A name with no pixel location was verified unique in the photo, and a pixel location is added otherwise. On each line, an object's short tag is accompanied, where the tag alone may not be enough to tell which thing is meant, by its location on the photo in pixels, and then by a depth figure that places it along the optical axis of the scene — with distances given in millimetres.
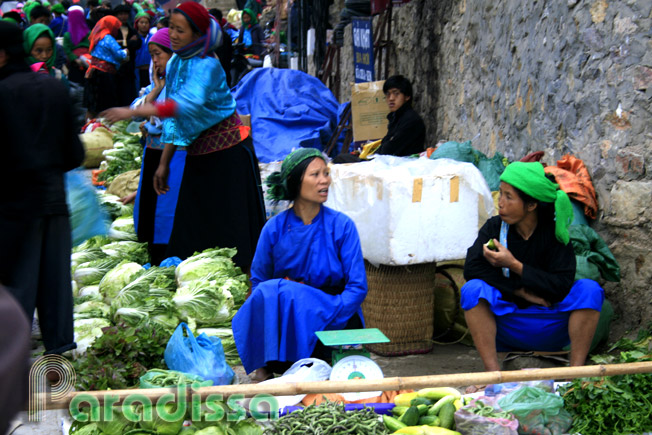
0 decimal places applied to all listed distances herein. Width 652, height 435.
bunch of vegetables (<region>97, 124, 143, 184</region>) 8836
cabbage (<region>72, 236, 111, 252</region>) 5778
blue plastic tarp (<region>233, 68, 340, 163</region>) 9289
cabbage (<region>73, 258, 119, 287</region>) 5156
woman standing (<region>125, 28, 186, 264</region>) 5668
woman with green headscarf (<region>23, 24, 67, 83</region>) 5348
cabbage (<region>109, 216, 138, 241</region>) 6191
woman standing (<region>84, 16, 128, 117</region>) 11680
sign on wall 8711
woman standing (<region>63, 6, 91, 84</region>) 12930
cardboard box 7773
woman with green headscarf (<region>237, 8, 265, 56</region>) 14977
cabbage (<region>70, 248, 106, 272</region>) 5463
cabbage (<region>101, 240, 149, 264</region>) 5621
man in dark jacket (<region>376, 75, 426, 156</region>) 6879
